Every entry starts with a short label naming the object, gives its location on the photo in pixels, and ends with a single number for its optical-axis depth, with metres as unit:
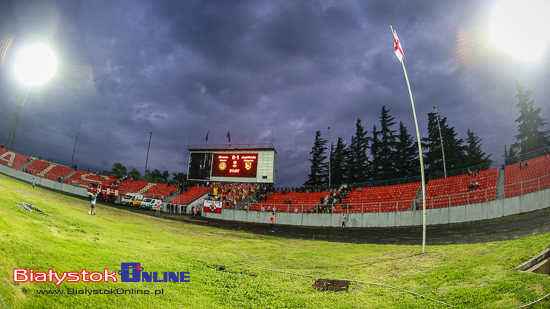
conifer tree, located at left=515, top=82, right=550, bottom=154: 40.72
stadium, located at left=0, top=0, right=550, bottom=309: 4.61
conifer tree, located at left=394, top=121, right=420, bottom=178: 48.34
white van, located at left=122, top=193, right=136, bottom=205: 39.69
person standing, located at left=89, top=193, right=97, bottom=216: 16.78
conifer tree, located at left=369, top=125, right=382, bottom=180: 51.84
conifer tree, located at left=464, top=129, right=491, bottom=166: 42.62
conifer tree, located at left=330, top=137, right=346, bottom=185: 58.84
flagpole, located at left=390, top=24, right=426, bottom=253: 11.81
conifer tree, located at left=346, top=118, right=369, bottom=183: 55.38
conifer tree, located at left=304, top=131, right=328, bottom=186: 63.12
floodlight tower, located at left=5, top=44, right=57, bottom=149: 54.06
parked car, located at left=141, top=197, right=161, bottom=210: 39.72
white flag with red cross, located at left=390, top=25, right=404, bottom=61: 12.85
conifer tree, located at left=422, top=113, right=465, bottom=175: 44.25
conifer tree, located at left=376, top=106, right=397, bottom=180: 49.59
